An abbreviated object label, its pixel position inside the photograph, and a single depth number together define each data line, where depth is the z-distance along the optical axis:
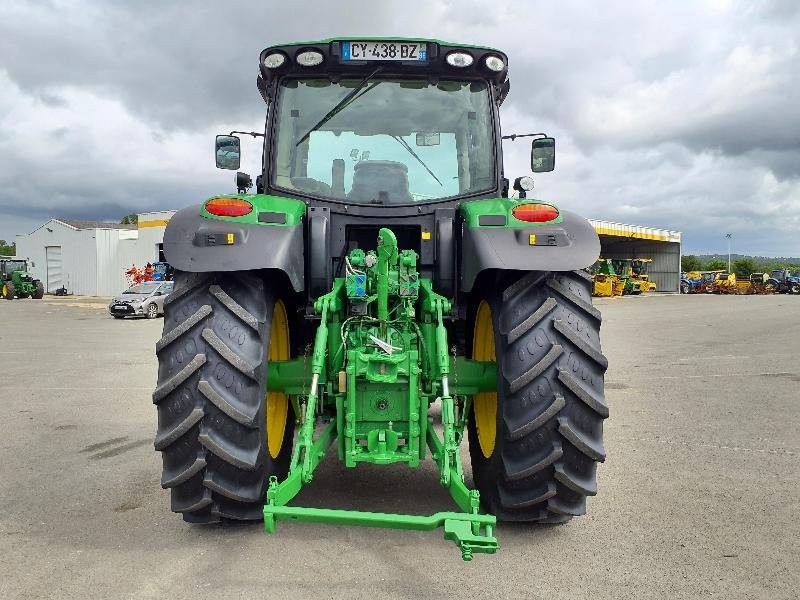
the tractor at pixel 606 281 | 41.72
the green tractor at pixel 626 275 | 44.78
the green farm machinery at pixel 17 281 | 40.00
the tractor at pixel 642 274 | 47.94
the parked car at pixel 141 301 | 23.61
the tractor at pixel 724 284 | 52.56
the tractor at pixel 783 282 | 51.25
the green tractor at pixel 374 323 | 3.37
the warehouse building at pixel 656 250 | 56.59
